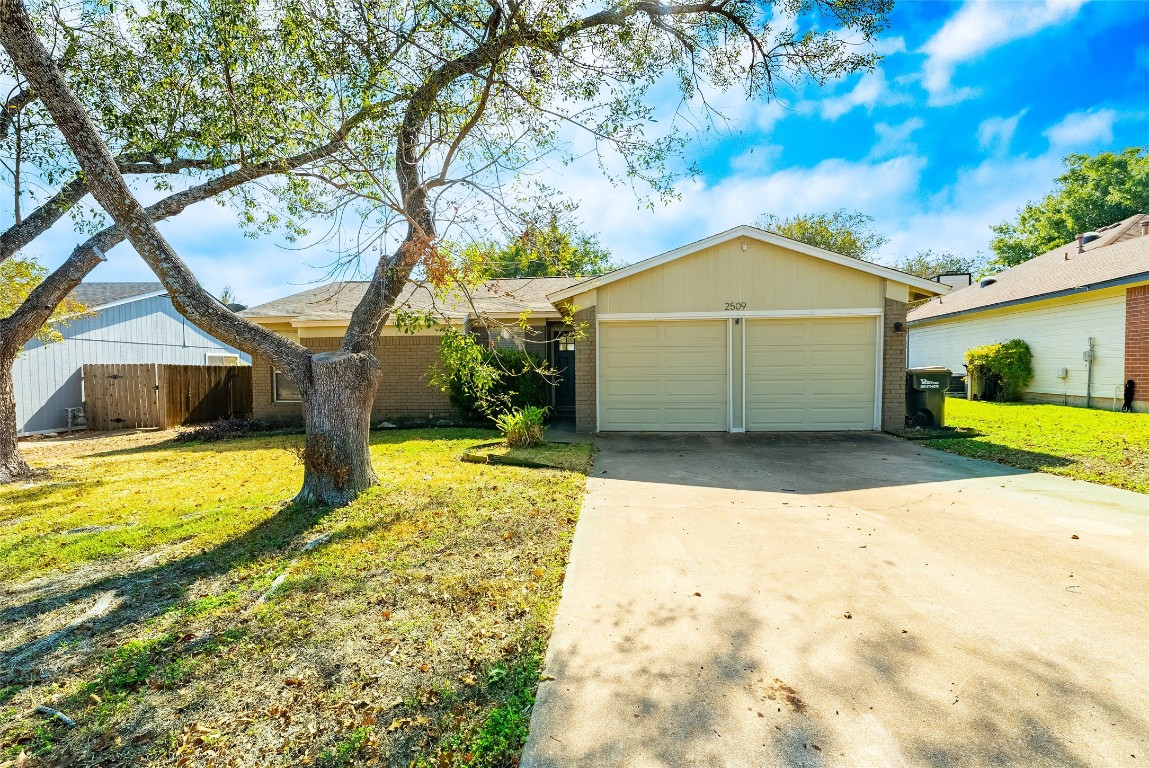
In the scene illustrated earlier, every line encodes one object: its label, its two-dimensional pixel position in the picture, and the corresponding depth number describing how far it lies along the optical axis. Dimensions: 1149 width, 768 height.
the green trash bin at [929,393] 9.99
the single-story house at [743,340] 9.77
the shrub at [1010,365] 14.57
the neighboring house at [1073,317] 11.43
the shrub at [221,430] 10.88
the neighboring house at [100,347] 12.27
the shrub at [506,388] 10.68
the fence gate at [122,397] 12.98
